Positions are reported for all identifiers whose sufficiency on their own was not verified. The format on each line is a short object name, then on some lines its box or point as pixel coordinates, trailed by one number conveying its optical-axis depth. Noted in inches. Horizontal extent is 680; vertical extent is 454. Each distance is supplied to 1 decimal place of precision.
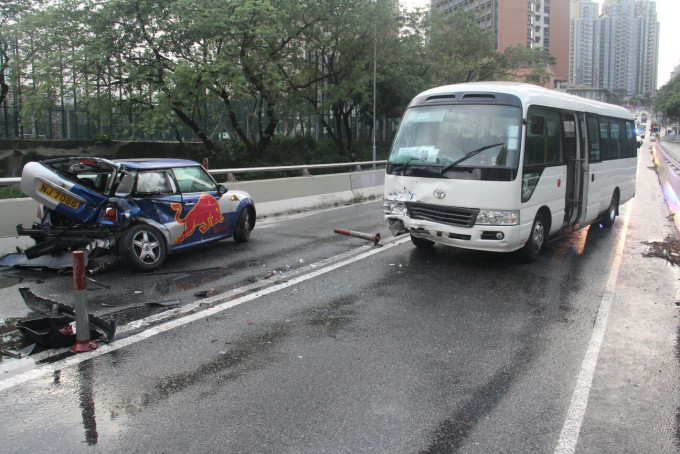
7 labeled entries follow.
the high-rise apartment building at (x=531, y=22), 4505.4
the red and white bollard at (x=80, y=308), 197.3
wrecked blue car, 299.4
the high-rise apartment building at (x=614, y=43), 7628.0
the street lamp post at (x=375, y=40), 1249.5
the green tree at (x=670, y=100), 3386.8
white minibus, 312.0
